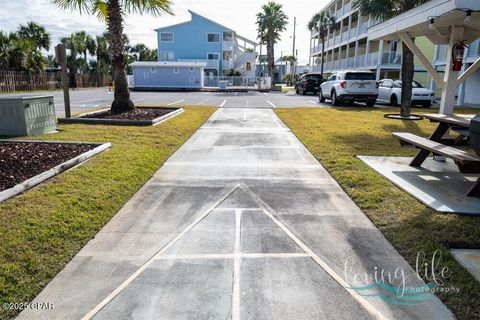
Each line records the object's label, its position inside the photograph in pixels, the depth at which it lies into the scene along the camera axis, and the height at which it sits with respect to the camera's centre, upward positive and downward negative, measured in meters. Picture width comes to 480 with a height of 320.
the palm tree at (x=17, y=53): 34.47 +2.83
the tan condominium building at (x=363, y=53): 22.23 +2.98
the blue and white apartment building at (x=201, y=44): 48.09 +5.28
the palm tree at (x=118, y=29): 12.26 +1.83
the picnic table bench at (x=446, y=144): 4.80 -0.96
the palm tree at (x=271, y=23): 46.94 +7.98
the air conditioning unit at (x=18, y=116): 8.71 -0.80
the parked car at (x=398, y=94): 19.05 -0.43
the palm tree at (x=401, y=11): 14.33 +3.04
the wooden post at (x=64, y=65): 11.51 +0.56
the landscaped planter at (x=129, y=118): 10.94 -1.11
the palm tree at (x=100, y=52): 54.26 +4.72
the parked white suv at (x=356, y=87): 18.44 -0.09
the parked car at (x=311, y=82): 31.05 +0.24
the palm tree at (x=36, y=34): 43.44 +5.87
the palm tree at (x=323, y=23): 46.22 +7.96
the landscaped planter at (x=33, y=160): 4.99 -1.30
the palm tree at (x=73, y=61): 47.84 +2.92
